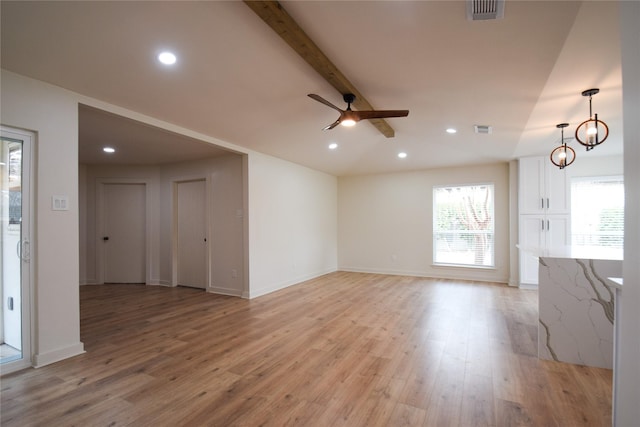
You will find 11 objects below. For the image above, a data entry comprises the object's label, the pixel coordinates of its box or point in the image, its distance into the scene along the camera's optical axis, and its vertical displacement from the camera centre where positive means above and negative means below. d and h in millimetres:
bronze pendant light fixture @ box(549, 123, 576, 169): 3792 +756
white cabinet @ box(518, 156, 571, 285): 5496 +76
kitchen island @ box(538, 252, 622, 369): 2615 -876
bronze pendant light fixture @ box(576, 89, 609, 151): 2881 +791
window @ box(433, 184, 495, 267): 6371 -283
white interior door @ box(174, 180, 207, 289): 5883 -404
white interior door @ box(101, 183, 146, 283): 6398 -418
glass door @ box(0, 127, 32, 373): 2609 -247
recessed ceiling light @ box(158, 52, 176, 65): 2607 +1358
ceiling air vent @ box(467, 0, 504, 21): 1945 +1342
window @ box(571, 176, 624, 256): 5527 +17
